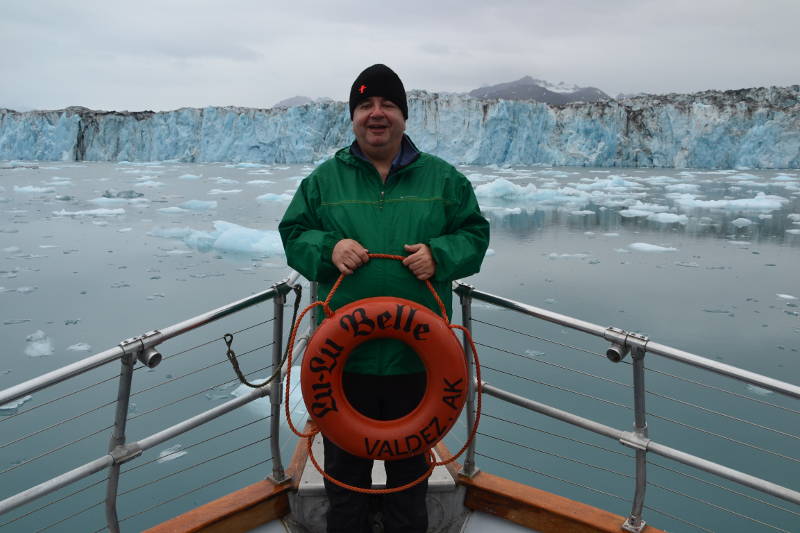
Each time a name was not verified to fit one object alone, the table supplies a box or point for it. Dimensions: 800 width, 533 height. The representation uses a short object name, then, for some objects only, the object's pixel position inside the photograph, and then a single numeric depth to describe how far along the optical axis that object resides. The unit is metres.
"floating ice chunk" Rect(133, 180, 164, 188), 21.12
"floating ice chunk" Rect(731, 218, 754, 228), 12.75
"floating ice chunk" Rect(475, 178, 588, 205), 16.98
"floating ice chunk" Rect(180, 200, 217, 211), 14.74
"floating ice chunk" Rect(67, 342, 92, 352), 5.16
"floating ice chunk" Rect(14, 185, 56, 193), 18.16
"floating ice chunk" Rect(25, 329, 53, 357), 5.08
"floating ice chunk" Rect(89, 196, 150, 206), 15.80
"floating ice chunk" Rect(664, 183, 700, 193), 19.80
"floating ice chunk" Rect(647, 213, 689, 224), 13.30
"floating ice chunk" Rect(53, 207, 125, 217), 13.59
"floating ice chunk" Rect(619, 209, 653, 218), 14.21
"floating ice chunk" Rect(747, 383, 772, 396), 4.52
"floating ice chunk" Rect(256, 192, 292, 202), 15.79
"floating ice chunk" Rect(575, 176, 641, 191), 20.23
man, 1.39
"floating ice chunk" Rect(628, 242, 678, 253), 10.00
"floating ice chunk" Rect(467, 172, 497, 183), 21.91
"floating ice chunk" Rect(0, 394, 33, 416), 4.02
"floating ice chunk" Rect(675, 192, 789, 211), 15.18
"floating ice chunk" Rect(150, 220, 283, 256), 9.38
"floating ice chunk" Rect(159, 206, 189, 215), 14.25
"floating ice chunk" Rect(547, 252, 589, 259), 9.42
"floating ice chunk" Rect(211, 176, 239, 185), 22.21
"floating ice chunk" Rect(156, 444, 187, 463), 3.69
